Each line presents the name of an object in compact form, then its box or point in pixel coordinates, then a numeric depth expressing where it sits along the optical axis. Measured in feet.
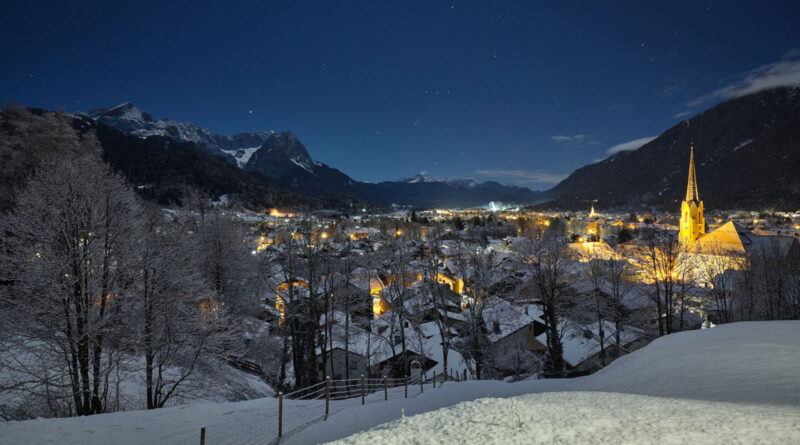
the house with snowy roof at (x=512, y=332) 89.56
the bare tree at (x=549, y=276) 71.97
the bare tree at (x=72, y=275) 35.81
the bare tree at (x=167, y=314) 42.80
